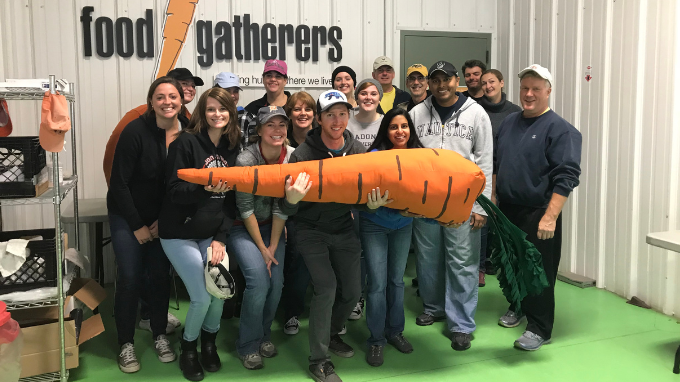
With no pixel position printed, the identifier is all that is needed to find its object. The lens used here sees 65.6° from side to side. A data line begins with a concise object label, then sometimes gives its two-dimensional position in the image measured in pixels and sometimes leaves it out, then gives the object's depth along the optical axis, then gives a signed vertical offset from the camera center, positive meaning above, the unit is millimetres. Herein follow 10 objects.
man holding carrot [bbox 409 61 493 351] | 3006 -426
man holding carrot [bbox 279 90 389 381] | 2576 -439
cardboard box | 2535 -938
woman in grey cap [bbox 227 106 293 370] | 2654 -482
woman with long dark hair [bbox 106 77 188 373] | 2721 -281
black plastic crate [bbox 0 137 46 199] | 2445 -86
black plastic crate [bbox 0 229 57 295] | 2529 -591
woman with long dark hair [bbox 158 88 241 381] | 2582 -305
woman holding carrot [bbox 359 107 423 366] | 2715 -534
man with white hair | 2840 -160
